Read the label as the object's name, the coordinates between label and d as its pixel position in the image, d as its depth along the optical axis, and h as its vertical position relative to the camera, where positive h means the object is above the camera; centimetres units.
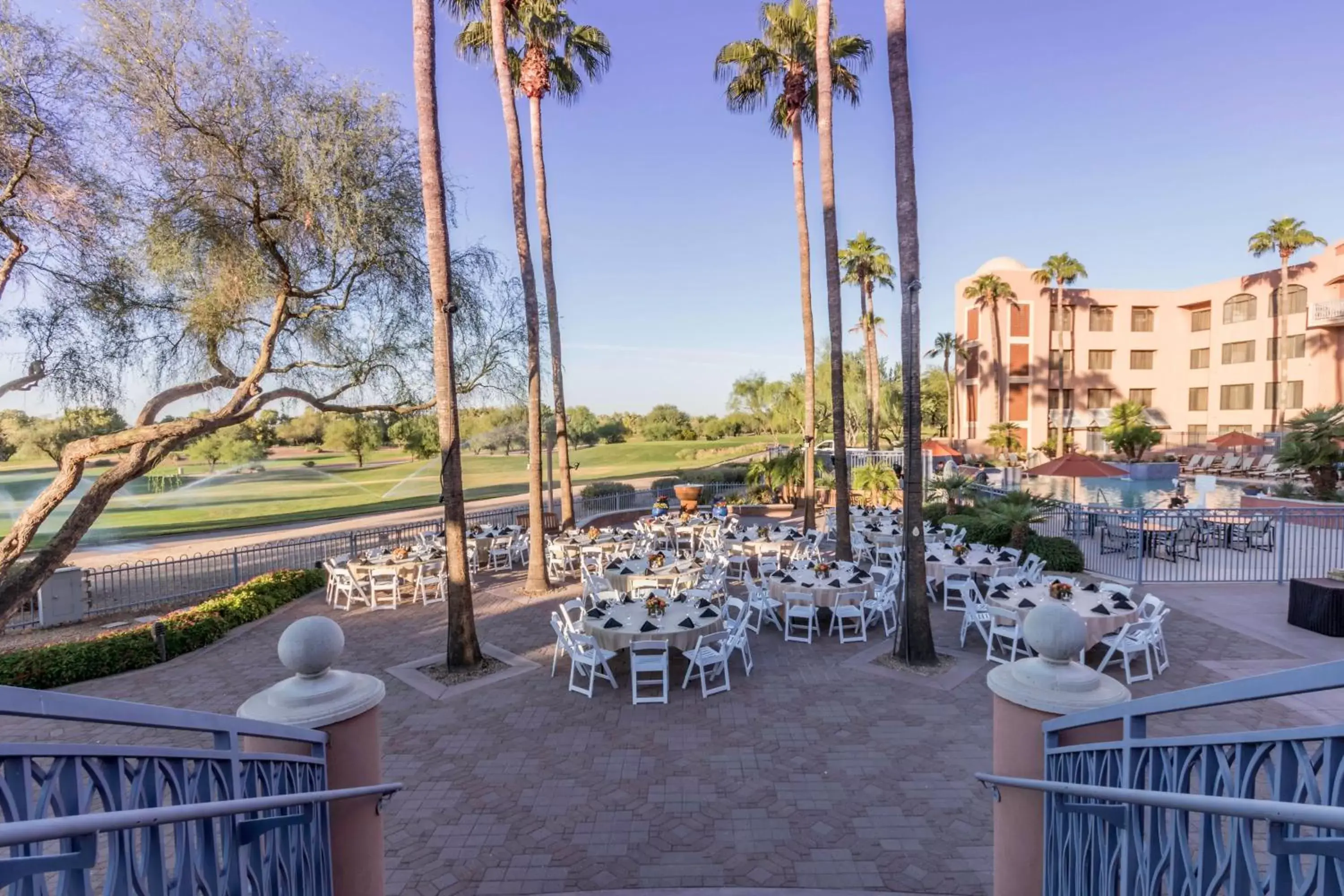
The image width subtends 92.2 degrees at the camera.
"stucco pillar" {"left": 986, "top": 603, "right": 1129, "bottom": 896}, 343 -172
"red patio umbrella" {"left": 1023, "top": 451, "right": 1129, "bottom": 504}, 1767 -199
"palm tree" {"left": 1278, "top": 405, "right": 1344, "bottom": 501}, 2114 -207
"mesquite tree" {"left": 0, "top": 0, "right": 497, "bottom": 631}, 1174 +417
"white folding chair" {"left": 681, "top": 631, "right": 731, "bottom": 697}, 847 -330
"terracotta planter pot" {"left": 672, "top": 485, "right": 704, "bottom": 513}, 2598 -335
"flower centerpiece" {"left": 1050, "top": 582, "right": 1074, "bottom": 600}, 941 -286
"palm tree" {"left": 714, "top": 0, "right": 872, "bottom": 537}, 1627 +890
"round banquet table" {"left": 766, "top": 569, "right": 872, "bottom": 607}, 1072 -301
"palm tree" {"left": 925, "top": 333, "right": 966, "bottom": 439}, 4888 +404
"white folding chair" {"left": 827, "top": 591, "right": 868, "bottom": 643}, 1053 -336
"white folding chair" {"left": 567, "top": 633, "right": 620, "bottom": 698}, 858 -323
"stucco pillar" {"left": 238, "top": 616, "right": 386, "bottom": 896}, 353 -159
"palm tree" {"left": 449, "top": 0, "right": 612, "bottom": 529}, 1625 +943
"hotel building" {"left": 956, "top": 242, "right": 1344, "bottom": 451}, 4612 +267
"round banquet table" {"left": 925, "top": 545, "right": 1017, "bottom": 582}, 1243 -320
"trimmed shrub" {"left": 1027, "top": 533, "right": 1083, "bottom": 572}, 1438 -351
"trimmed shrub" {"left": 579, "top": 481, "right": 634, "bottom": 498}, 2748 -330
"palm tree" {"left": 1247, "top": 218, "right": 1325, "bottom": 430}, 3909 +890
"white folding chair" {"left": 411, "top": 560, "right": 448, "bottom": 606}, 1394 -360
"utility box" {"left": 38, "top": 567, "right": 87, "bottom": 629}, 1354 -343
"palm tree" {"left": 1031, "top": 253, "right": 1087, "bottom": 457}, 4388 +853
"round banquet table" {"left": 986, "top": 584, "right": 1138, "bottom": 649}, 898 -305
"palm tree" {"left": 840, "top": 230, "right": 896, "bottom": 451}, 3519 +769
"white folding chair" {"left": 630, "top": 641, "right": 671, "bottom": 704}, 807 -314
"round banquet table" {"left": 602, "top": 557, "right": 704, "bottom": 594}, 1206 -305
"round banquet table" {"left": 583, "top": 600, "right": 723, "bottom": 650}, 870 -295
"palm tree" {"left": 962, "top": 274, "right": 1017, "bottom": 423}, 4566 +739
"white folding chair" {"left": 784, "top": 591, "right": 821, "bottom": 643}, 1047 -330
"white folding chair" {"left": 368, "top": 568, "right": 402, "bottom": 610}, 1346 -356
